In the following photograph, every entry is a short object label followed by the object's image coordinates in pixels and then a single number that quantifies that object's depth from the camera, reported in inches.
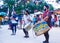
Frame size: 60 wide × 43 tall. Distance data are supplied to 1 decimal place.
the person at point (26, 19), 246.2
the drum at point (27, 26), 244.5
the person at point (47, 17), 191.8
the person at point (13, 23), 278.4
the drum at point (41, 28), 195.1
